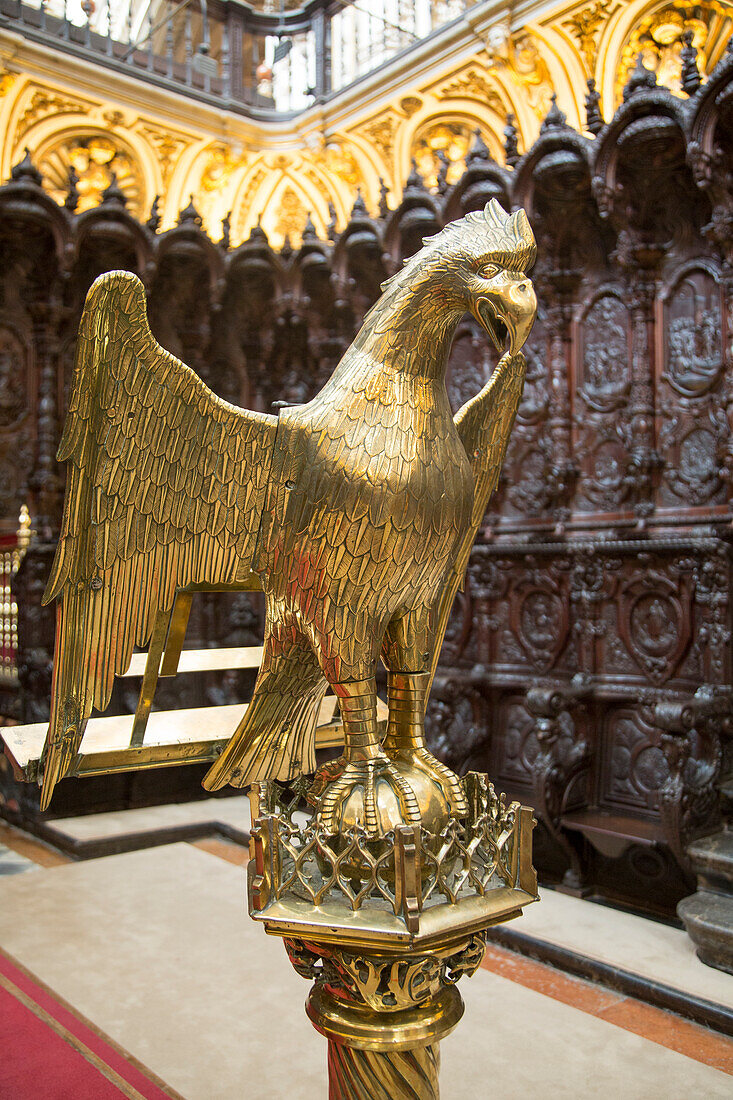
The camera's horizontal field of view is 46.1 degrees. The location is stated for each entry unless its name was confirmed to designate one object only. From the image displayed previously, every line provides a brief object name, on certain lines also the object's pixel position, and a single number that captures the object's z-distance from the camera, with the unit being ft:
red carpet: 6.49
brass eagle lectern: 3.46
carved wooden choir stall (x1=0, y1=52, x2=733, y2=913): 11.20
